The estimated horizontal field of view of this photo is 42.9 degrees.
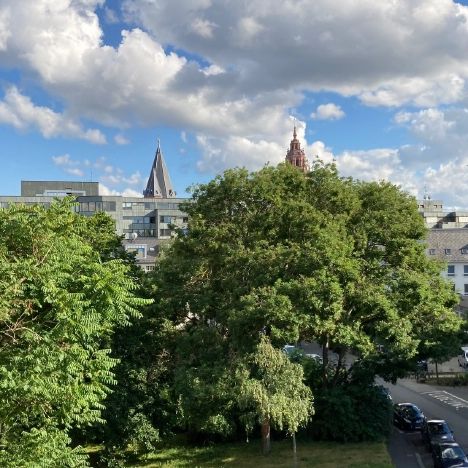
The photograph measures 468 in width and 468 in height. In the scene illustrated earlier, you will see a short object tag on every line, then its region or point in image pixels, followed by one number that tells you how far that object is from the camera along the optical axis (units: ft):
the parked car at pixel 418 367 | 104.56
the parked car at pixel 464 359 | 178.09
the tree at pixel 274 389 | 80.79
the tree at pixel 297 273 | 85.51
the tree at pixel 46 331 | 51.19
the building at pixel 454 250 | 271.49
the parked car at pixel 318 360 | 115.42
